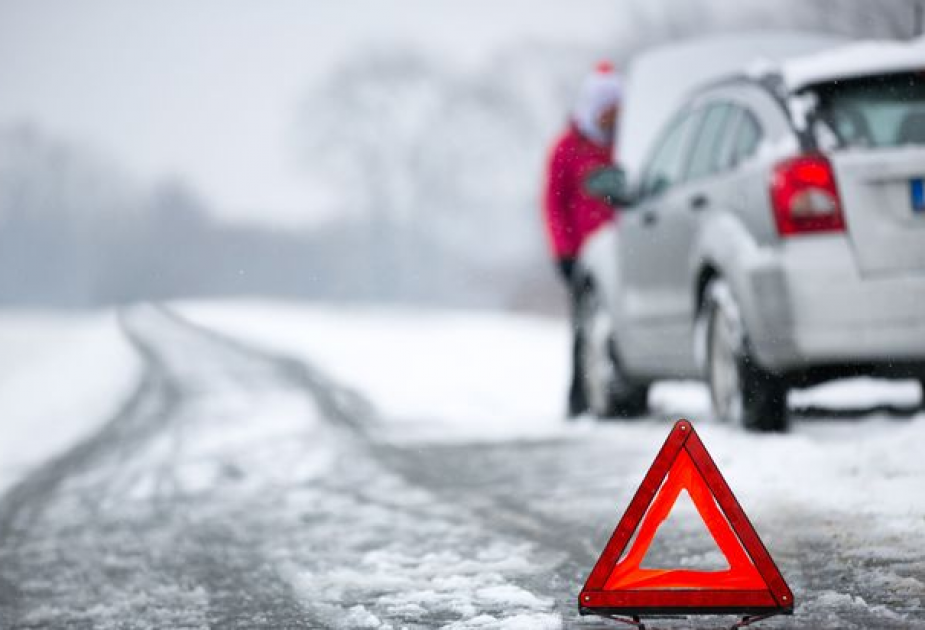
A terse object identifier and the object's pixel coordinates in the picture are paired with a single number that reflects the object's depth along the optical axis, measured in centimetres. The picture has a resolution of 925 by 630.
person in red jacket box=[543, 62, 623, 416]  2006
